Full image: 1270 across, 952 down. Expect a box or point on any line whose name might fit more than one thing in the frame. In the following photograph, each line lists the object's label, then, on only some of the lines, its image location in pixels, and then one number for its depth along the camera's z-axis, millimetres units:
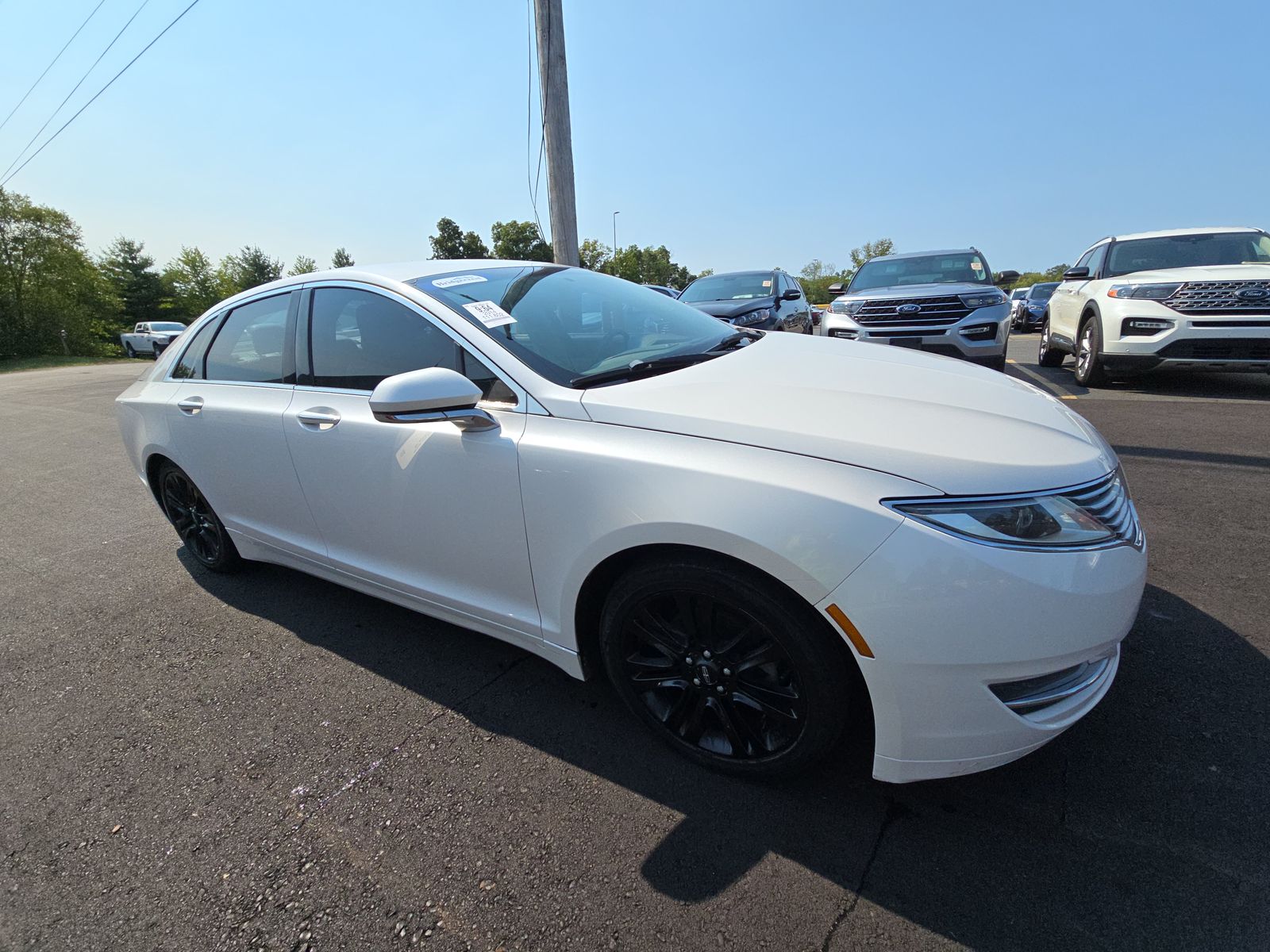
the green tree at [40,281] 33250
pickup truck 29262
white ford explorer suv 6008
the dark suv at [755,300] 8703
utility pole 6266
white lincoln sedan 1461
